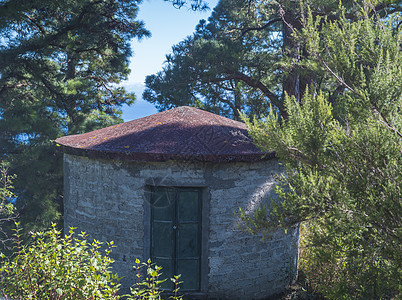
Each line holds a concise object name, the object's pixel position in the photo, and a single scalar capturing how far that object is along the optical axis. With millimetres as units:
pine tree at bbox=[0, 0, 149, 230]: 11586
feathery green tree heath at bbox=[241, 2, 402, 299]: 3866
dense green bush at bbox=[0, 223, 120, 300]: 3486
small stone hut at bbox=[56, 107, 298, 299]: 5766
